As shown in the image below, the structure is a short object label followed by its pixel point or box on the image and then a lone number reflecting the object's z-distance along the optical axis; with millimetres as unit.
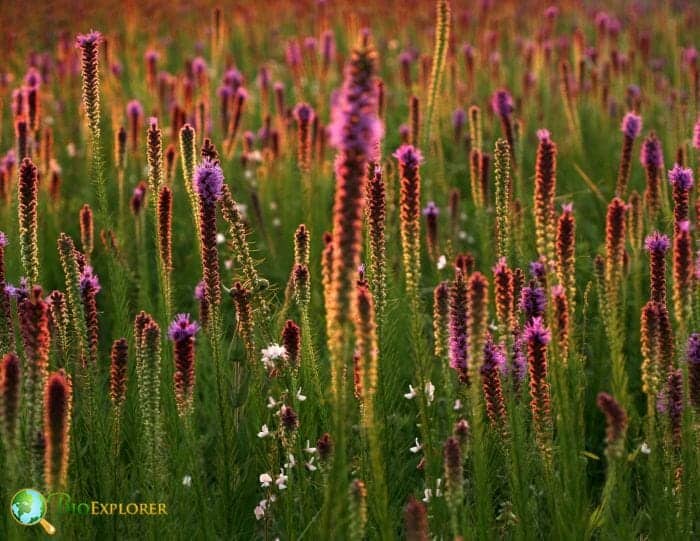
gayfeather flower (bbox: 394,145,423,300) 3687
